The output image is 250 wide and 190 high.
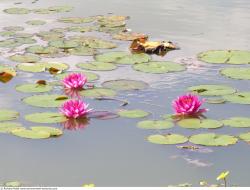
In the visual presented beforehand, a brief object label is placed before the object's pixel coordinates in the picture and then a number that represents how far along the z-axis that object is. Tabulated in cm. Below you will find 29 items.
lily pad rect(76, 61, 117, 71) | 1038
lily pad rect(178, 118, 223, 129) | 817
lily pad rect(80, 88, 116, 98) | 924
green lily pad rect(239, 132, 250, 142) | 777
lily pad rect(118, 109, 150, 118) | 851
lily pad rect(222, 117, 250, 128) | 815
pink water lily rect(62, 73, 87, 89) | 937
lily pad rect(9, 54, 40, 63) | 1084
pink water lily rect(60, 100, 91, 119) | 841
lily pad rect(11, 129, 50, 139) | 787
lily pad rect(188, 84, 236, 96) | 922
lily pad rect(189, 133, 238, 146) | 764
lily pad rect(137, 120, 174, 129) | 813
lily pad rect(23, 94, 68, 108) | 890
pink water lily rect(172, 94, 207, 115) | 845
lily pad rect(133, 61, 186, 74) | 1030
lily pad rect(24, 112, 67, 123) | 836
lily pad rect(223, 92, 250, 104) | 892
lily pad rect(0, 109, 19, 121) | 843
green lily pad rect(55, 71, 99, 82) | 992
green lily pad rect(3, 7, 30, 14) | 1454
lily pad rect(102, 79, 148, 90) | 956
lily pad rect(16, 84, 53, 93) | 941
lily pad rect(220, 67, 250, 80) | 990
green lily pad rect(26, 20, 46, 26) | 1335
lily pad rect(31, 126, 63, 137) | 798
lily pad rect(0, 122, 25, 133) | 807
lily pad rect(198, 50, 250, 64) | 1075
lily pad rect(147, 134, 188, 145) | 768
